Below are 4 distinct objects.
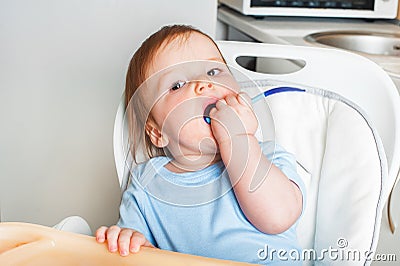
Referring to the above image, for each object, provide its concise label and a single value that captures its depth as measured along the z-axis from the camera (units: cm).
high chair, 97
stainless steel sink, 169
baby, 91
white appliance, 177
